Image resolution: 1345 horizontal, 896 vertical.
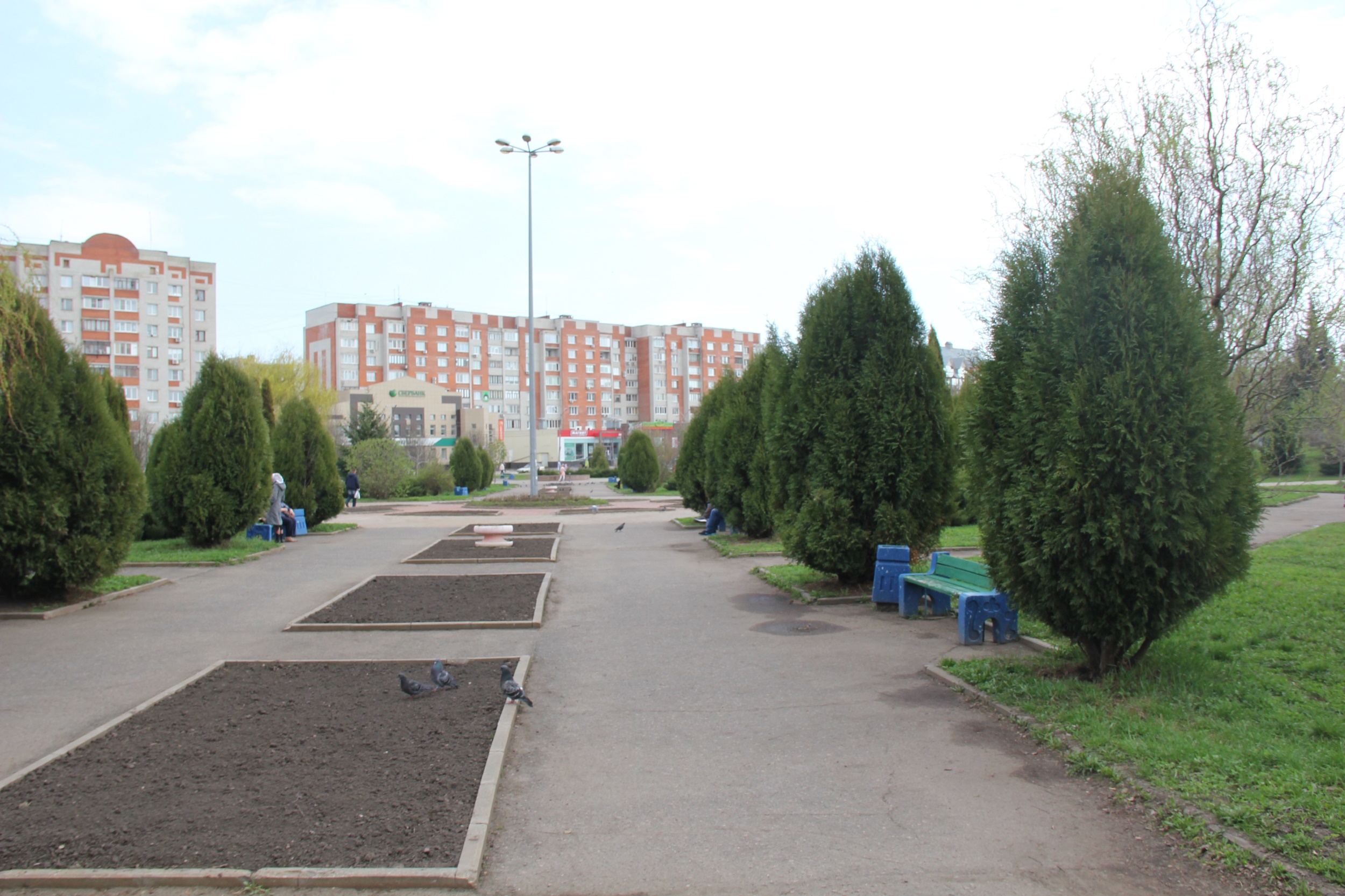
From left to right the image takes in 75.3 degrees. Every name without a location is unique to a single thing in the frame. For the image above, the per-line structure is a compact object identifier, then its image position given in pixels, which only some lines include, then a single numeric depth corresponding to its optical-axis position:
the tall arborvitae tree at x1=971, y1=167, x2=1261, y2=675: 5.64
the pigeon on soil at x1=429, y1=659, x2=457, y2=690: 6.30
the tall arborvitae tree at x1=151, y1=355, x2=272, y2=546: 15.90
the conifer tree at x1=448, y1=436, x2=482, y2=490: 47.16
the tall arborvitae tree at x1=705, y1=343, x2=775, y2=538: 16.98
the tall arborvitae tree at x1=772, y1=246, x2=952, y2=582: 10.46
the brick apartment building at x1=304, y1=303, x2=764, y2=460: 104.50
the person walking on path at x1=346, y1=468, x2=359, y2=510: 33.88
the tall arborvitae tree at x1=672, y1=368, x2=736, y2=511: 22.50
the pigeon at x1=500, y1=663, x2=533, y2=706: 5.80
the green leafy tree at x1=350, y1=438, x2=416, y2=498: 39.59
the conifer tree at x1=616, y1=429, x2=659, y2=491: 45.84
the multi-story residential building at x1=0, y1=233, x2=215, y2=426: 71.44
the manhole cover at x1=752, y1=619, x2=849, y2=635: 8.79
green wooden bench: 7.85
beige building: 81.88
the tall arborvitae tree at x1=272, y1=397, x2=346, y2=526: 21.59
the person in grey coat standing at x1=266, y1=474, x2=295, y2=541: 18.73
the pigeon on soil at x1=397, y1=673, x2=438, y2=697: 6.04
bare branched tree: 9.48
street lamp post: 29.59
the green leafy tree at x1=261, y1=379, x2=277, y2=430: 21.11
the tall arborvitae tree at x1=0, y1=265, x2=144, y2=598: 9.66
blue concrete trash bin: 9.88
